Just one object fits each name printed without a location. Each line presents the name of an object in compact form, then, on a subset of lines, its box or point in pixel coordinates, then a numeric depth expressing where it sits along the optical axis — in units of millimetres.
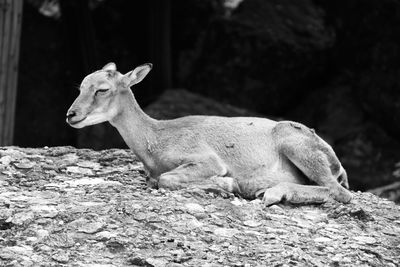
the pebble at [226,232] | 17484
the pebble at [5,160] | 20906
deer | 19547
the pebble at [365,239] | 18130
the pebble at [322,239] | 17828
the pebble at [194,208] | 18250
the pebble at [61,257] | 15830
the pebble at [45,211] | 17437
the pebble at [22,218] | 17078
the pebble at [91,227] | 16906
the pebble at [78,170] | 20950
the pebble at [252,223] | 18125
